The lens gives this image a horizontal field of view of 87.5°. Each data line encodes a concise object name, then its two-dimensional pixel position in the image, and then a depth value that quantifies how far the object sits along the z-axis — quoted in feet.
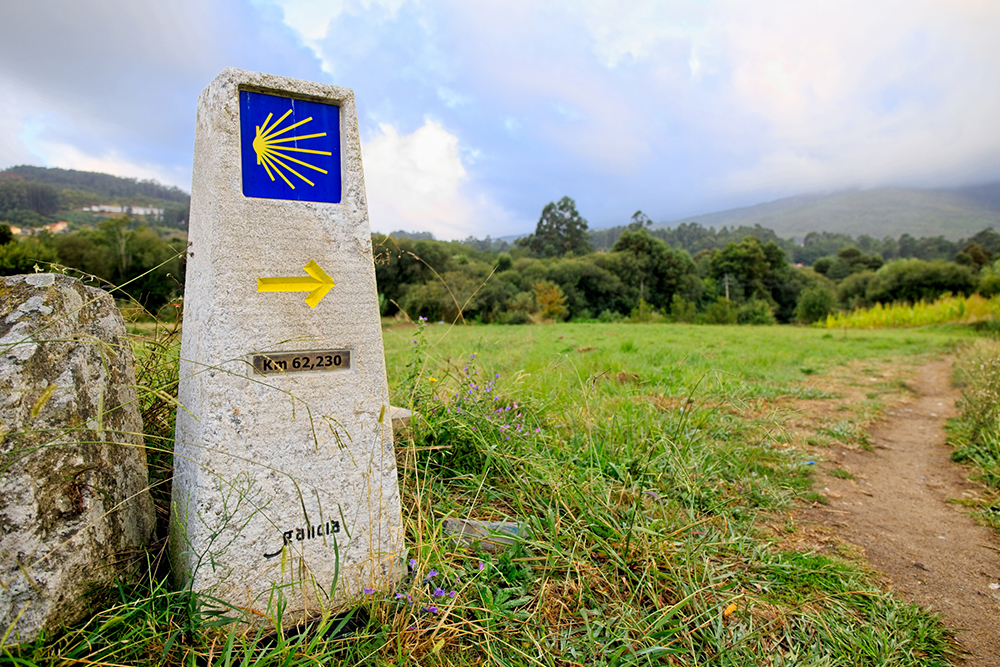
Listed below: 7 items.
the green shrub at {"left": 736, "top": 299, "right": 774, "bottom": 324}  111.64
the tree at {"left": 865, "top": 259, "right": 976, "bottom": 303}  124.47
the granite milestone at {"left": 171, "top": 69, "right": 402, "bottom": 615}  6.63
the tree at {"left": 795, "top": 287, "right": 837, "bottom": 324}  102.06
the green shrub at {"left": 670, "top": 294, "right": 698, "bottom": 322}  102.22
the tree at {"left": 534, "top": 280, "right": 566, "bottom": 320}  102.95
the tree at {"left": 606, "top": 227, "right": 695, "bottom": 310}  148.46
